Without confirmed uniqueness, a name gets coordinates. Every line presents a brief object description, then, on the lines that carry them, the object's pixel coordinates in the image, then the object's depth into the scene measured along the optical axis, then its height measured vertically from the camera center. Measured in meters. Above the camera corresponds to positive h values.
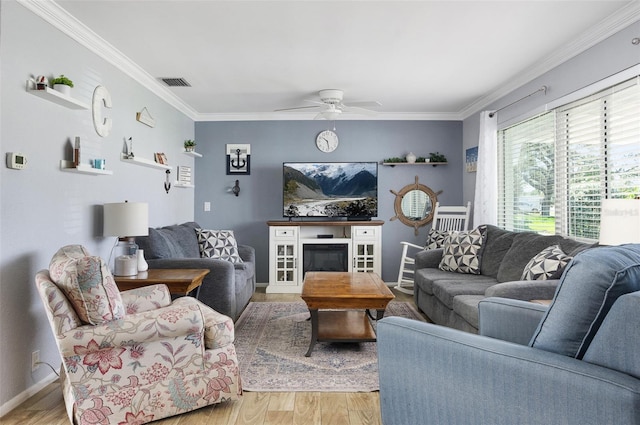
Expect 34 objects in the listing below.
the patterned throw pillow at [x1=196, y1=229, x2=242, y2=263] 4.55 -0.39
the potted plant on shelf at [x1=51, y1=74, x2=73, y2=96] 2.61 +0.79
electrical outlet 2.49 -0.91
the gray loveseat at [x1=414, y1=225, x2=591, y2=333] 2.72 -0.54
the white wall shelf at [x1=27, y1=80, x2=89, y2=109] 2.46 +0.69
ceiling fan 4.57 +1.22
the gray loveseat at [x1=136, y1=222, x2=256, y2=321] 3.52 -0.49
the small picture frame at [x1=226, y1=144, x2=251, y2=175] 5.86 +0.73
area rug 2.61 -1.07
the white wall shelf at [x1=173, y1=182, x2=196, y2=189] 5.02 +0.32
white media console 5.44 -0.53
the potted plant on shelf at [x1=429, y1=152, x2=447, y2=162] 5.76 +0.75
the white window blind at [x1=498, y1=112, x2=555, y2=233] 3.88 +0.40
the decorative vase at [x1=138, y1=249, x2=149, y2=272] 3.12 -0.40
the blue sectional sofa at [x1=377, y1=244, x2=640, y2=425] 1.03 -0.43
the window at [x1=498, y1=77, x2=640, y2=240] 2.89 +0.43
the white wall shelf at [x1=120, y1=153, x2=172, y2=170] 3.65 +0.45
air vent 4.24 +1.33
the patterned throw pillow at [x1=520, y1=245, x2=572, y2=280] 2.86 -0.36
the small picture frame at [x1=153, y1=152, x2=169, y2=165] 4.38 +0.56
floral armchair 1.95 -0.70
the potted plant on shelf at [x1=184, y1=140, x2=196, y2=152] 5.34 +0.84
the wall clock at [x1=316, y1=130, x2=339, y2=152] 5.84 +0.99
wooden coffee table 2.98 -0.65
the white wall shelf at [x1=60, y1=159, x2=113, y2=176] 2.76 +0.28
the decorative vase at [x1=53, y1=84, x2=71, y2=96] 2.61 +0.76
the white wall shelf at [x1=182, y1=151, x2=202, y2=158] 5.33 +0.74
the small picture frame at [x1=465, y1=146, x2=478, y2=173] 5.38 +0.71
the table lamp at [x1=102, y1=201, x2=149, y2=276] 2.99 -0.12
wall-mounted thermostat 2.28 +0.27
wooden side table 2.84 -0.48
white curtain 4.75 +0.52
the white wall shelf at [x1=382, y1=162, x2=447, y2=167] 5.73 +0.68
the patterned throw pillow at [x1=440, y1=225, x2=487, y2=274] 4.07 -0.39
